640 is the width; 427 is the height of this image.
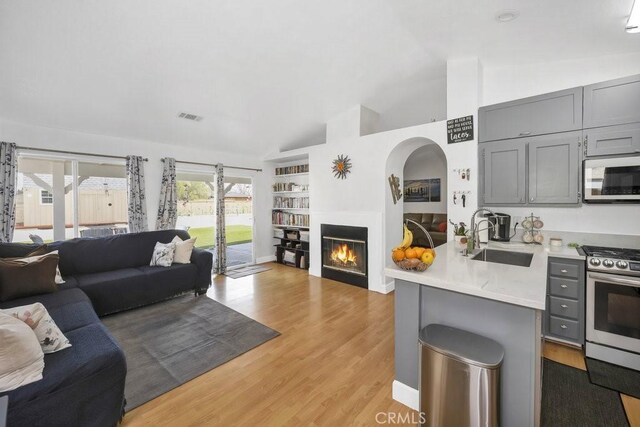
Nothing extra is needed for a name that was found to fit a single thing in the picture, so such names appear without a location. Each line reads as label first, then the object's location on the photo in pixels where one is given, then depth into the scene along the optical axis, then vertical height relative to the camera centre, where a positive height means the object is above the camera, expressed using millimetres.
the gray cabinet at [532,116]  2744 +993
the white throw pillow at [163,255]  3968 -665
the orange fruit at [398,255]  1788 -310
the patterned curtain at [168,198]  4709 +204
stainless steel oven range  2225 -858
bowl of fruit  1726 -321
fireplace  4484 -787
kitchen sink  2424 -465
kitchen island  1436 -645
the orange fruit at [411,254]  1759 -298
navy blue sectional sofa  1442 -892
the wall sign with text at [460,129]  3385 +989
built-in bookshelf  5805 -120
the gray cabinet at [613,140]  2453 +622
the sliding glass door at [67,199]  3740 +175
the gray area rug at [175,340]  2199 -1338
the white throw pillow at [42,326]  1642 -715
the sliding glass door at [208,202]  5289 +162
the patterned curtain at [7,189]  3359 +273
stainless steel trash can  1354 -893
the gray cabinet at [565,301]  2508 -887
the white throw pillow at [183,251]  4113 -627
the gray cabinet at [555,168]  2744 +403
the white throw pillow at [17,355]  1366 -761
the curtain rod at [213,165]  5034 +879
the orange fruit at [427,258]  1727 -320
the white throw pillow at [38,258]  2822 -514
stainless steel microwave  2475 +249
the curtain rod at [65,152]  3599 +832
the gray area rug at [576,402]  1771 -1385
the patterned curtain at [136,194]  4355 +256
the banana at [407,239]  1934 -231
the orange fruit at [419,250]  1756 -279
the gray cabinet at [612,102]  2451 +972
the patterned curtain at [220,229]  5301 -386
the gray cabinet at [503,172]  3045 +411
